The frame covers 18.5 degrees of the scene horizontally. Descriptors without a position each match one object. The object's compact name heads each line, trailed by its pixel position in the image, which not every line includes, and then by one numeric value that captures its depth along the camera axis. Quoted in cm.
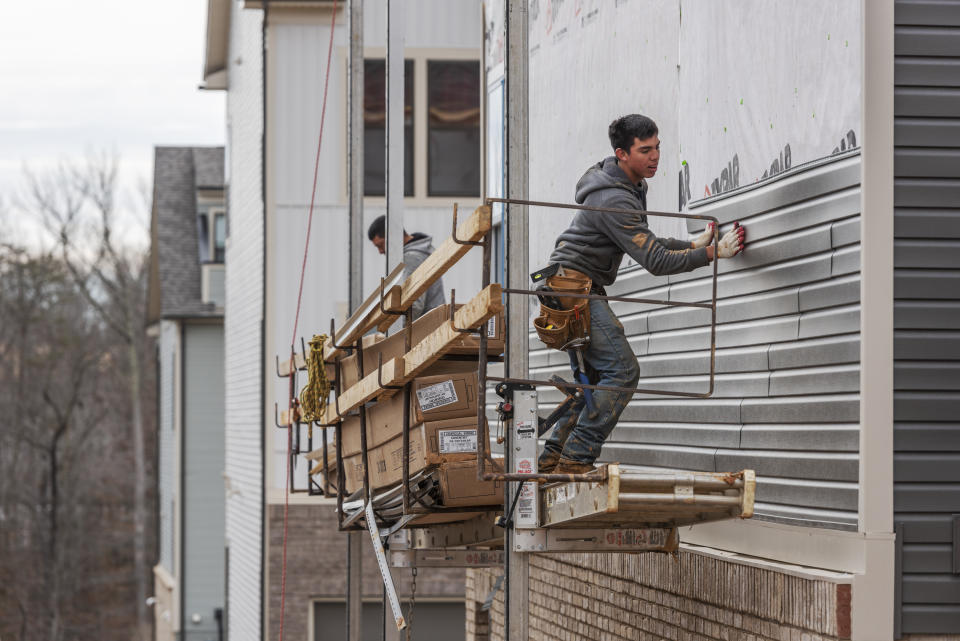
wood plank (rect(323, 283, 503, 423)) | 1208
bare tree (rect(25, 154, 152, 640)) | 10709
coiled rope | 1950
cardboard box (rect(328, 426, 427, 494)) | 1645
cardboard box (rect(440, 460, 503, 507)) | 1620
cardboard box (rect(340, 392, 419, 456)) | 1693
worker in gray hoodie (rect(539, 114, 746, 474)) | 1422
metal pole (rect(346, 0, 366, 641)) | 2290
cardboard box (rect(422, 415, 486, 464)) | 1609
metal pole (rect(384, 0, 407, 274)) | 1975
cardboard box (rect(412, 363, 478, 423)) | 1606
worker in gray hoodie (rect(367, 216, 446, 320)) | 2149
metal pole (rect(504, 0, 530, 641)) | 1372
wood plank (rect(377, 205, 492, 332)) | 1213
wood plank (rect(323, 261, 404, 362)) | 1667
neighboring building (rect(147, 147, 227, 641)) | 6331
